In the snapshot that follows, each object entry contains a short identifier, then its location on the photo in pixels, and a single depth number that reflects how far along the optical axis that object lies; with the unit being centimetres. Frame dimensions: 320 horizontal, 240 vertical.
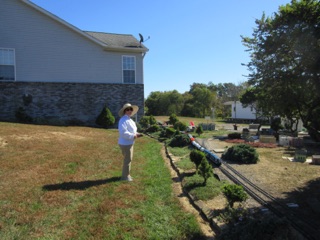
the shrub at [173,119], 2132
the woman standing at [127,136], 673
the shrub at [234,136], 1794
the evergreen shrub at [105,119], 1889
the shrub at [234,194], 476
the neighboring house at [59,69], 1770
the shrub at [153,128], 1927
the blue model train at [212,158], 873
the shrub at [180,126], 1870
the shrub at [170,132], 1573
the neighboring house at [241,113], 4438
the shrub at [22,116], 1722
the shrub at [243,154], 949
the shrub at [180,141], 1284
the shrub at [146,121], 2006
